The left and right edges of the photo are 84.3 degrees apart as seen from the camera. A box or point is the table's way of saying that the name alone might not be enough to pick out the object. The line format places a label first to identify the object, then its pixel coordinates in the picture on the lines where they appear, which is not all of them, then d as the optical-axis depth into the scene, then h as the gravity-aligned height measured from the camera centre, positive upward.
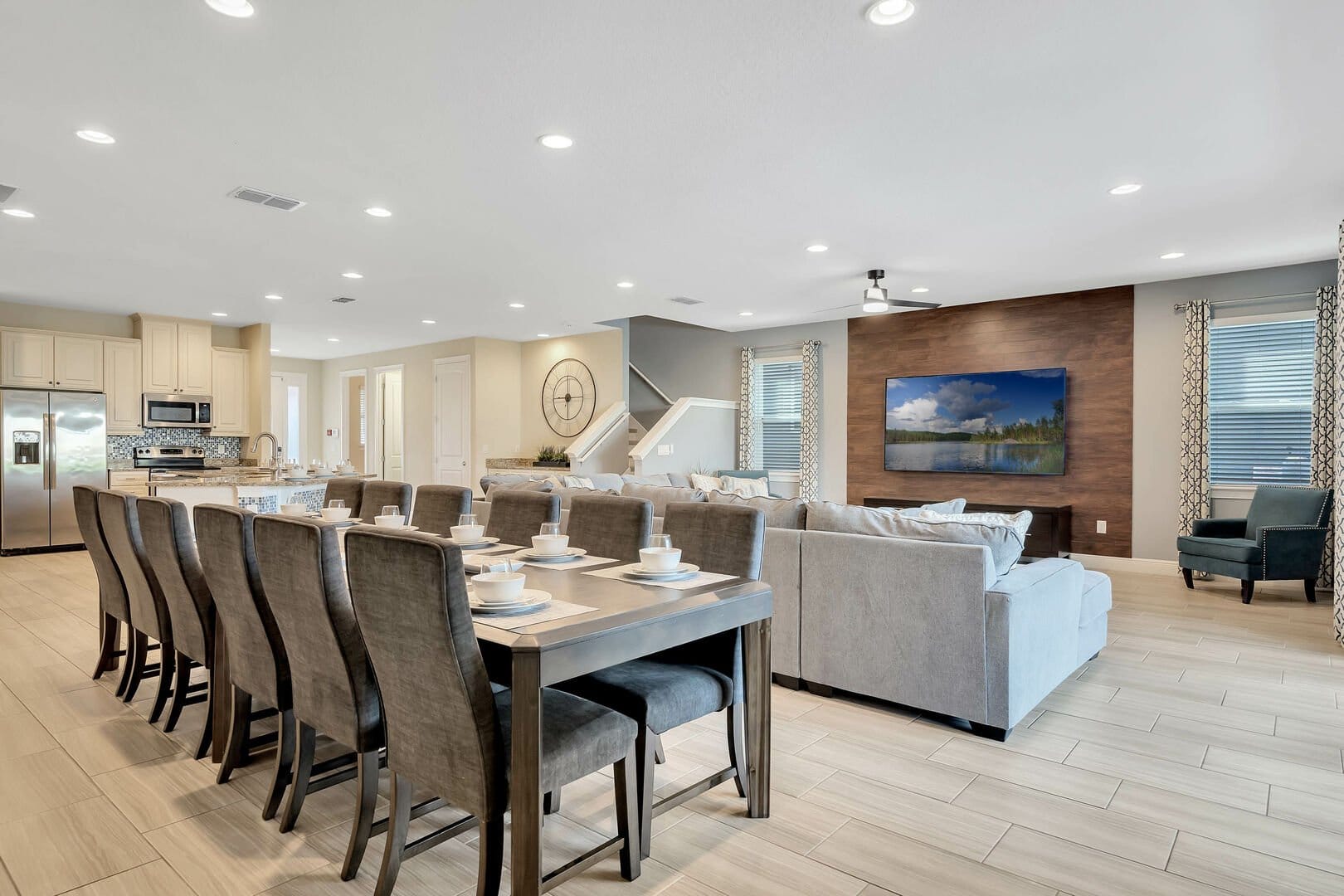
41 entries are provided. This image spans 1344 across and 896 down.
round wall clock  9.38 +0.56
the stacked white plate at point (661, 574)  2.31 -0.42
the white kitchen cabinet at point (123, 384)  7.70 +0.57
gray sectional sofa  2.94 -0.75
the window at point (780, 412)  9.04 +0.37
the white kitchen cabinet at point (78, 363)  7.39 +0.77
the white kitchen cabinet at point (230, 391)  8.45 +0.56
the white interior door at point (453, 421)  9.75 +0.26
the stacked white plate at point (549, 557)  2.65 -0.42
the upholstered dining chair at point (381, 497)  3.73 -0.29
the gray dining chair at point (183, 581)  2.74 -0.53
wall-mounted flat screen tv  7.11 +0.20
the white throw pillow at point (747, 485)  7.45 -0.45
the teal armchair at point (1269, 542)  5.32 -0.73
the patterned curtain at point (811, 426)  8.69 +0.18
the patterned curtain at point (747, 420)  9.23 +0.27
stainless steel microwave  7.96 +0.31
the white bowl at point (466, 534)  2.83 -0.36
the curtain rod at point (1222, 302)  6.02 +1.19
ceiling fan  5.95 +1.15
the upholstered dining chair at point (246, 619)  2.26 -0.56
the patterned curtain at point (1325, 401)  5.74 +0.34
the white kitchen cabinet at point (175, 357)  7.97 +0.91
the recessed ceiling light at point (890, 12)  2.32 +1.37
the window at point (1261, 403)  5.98 +0.34
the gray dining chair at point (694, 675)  2.12 -0.73
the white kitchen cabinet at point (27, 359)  7.11 +0.77
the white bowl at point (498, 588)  1.86 -0.37
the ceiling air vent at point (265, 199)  4.03 +1.34
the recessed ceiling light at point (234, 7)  2.30 +1.35
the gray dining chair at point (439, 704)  1.60 -0.60
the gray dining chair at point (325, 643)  1.93 -0.54
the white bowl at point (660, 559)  2.31 -0.37
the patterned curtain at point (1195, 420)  6.29 +0.20
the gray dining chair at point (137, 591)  3.07 -0.65
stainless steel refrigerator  7.11 -0.22
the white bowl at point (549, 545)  2.63 -0.37
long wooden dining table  1.61 -0.50
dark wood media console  6.68 -0.82
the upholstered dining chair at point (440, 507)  3.41 -0.31
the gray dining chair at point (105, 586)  3.44 -0.69
